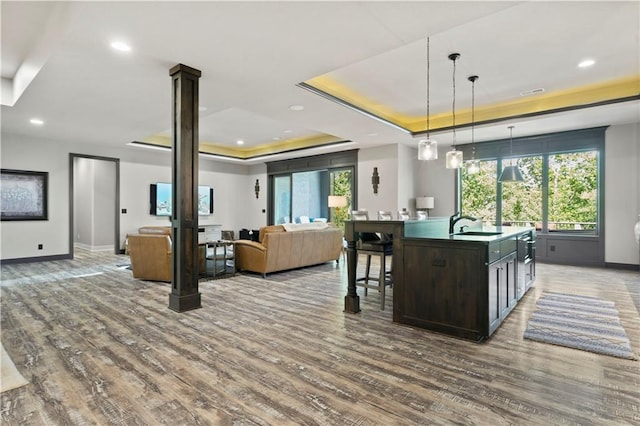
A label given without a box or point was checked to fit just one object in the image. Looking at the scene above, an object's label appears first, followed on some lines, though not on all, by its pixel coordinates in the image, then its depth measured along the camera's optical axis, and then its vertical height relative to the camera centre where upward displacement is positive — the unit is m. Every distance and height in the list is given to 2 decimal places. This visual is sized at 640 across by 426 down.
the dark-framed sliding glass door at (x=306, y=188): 9.27 +0.72
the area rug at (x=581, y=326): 2.71 -1.10
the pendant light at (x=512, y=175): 5.60 +0.62
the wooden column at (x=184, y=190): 3.65 +0.24
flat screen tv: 8.97 +0.34
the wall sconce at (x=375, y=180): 8.12 +0.77
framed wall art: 6.69 +0.35
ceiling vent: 5.16 +1.90
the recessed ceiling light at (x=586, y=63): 4.18 +1.90
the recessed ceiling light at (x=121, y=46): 3.08 +1.57
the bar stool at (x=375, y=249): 3.70 -0.45
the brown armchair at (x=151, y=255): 4.98 -0.67
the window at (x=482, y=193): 7.57 +0.42
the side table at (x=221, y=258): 5.48 -0.82
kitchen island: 2.77 -0.61
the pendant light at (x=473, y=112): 4.75 +1.84
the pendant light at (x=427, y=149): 3.89 +0.73
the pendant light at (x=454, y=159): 4.39 +0.69
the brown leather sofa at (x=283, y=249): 5.39 -0.66
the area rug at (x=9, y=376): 2.08 -1.09
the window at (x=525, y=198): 7.03 +0.29
